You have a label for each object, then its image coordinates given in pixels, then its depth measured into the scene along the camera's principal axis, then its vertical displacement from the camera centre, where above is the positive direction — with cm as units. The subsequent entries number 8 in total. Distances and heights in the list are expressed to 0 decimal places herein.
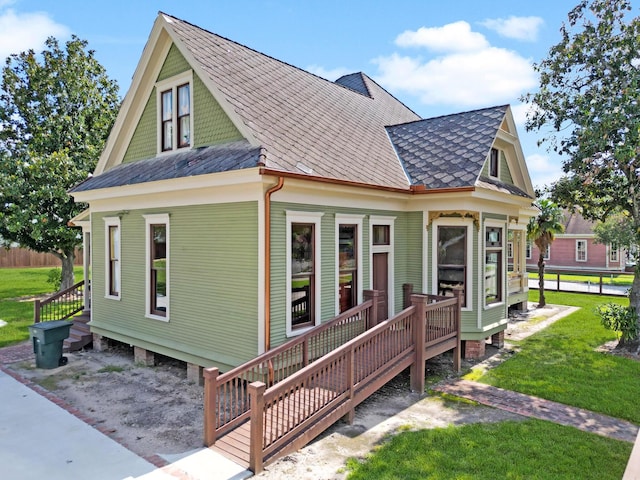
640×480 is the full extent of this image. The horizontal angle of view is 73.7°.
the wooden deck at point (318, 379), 565 -229
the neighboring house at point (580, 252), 3784 -135
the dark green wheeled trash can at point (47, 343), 968 -237
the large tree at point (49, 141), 1855 +468
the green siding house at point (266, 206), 786 +70
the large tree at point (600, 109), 1059 +338
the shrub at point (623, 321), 1130 -224
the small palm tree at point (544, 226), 1936 +53
